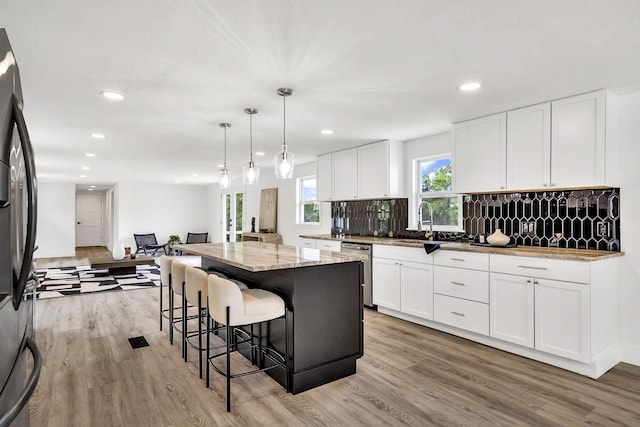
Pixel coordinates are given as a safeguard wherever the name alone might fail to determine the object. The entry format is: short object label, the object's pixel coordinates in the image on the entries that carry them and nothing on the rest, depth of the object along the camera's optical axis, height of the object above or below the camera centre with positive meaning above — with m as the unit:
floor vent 3.57 -1.25
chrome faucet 4.66 -0.06
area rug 6.09 -1.22
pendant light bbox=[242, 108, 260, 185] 3.59 +0.43
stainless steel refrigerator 0.99 -0.07
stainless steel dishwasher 4.75 -0.70
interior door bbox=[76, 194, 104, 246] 13.82 -0.20
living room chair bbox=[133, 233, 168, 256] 10.97 -0.88
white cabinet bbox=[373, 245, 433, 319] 4.03 -0.74
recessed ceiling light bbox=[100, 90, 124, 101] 3.06 +1.01
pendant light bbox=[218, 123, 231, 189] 4.08 +0.43
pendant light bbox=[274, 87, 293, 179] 3.18 +0.45
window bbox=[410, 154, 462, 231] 4.57 +0.27
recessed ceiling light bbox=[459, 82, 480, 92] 2.87 +1.01
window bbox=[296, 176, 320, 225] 7.08 +0.24
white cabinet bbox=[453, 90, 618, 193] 3.01 +0.62
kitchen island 2.65 -0.71
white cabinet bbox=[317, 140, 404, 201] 4.93 +0.62
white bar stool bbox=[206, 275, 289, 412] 2.42 -0.62
